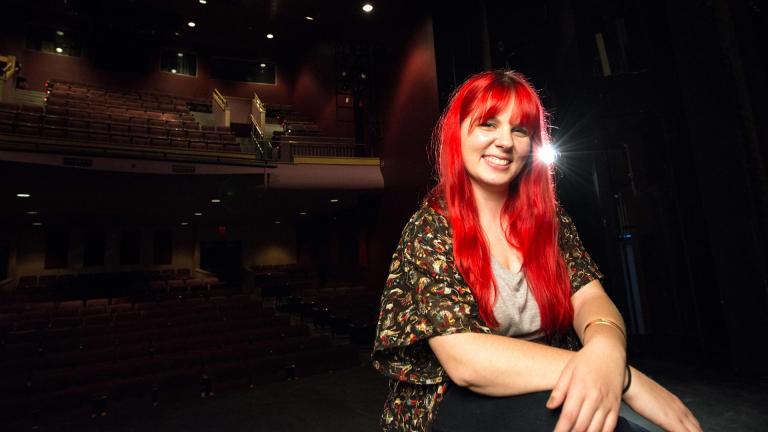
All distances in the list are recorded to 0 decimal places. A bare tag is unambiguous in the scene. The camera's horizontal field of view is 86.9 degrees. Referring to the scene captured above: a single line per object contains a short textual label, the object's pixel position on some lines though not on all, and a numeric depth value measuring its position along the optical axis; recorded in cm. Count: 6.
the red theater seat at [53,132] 780
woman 66
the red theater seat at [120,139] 856
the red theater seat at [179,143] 929
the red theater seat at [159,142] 906
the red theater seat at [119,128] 918
